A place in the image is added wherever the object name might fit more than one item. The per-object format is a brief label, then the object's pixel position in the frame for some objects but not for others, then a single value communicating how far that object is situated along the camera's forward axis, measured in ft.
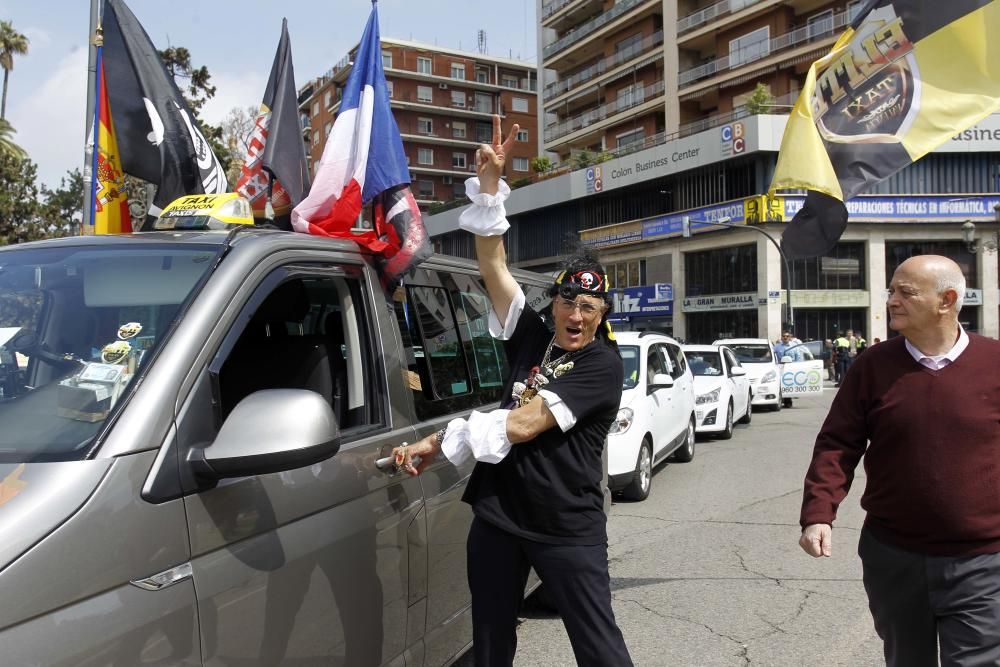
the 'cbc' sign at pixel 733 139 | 123.65
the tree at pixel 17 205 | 74.02
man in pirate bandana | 8.93
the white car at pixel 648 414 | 27.12
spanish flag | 14.06
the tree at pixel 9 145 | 95.95
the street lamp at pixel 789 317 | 101.40
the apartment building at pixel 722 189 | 124.16
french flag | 10.53
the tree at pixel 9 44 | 139.95
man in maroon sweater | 9.06
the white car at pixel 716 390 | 43.68
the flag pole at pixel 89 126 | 20.43
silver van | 5.63
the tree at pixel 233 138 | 60.49
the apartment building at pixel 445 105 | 255.50
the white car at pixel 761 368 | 60.39
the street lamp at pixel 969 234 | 72.33
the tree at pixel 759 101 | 122.52
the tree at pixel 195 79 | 61.41
